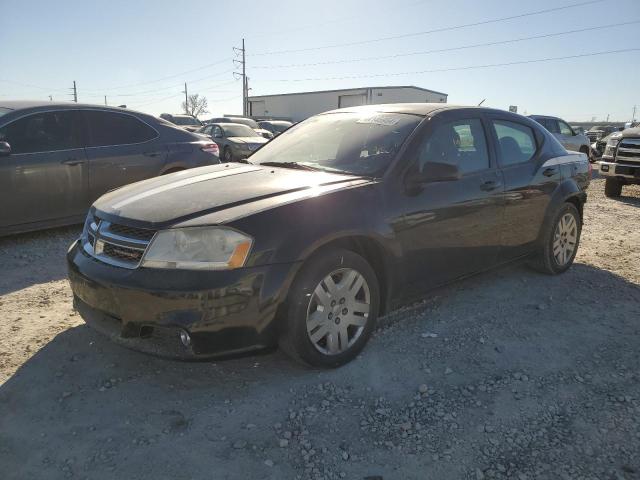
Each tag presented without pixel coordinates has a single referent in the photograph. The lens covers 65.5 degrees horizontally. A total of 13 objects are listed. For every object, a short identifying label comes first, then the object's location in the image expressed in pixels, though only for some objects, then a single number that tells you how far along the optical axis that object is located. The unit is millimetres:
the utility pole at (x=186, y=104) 91694
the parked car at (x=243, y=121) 22553
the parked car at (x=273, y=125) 27691
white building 52625
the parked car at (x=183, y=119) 31641
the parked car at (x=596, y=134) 30953
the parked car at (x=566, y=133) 16281
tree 93162
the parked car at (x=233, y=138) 16578
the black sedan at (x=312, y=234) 2568
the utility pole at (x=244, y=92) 58656
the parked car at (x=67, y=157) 5227
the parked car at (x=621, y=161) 9789
